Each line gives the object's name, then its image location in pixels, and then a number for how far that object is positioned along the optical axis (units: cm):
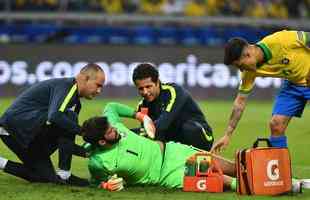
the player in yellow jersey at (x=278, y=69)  2011
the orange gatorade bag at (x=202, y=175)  1925
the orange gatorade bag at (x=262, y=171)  1869
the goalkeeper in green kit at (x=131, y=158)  1906
